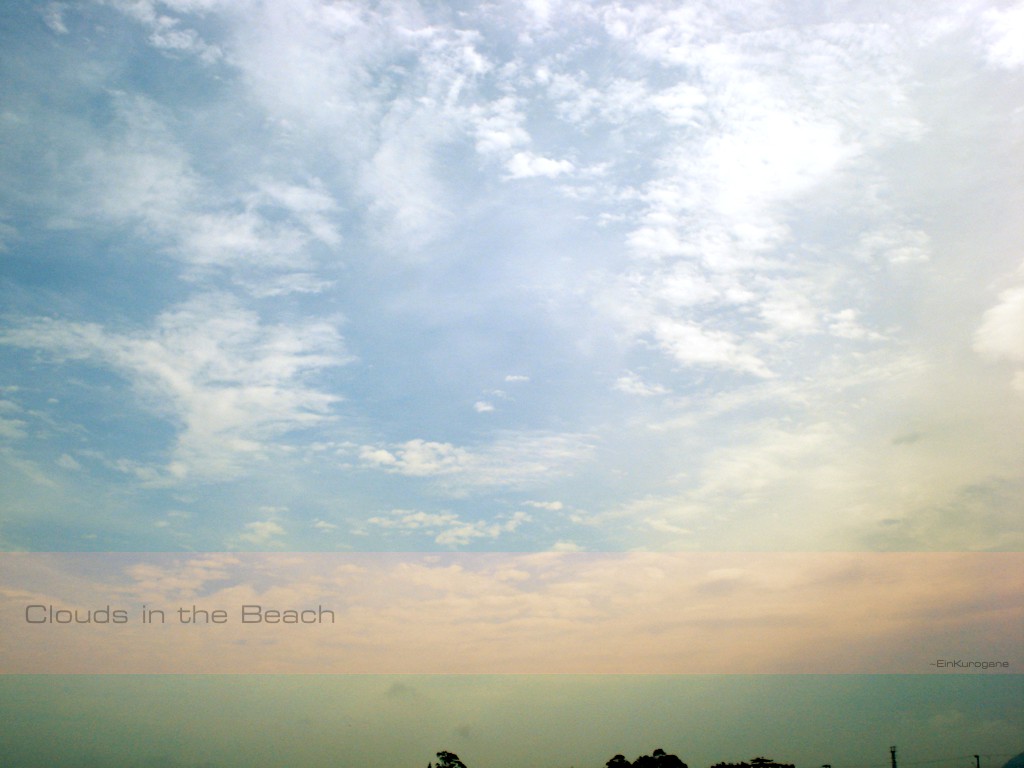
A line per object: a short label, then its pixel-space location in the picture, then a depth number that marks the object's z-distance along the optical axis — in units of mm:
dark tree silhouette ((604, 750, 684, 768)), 85688
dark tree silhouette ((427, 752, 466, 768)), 81625
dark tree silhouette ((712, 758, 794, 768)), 89688
